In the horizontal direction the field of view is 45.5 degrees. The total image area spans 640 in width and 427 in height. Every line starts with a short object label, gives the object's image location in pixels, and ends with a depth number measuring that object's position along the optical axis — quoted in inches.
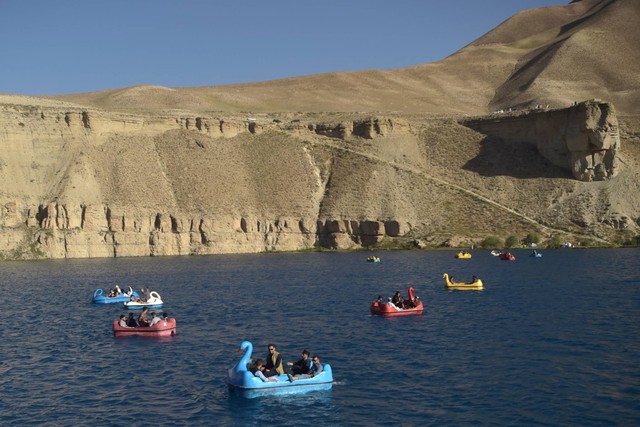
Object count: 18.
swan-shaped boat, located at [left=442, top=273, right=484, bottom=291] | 2079.2
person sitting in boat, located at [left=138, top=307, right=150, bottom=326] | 1471.5
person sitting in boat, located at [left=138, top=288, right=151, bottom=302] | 1907.0
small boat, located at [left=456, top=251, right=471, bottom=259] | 3221.0
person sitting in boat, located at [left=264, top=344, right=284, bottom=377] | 1026.7
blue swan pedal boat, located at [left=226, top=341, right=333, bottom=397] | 999.0
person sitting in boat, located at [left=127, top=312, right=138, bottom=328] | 1482.5
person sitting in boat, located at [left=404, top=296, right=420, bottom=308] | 1674.5
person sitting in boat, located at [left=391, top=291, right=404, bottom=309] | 1668.3
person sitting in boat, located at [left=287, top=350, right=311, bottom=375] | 1042.7
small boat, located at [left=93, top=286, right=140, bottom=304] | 1994.3
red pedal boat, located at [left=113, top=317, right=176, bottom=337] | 1443.2
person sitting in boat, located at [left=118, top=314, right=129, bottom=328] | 1477.5
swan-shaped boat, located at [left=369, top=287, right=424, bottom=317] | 1646.2
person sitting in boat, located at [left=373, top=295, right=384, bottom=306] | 1653.5
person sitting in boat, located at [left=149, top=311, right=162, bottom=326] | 1454.0
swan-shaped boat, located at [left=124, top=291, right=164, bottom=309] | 1833.2
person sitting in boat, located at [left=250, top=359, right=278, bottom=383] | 1003.9
